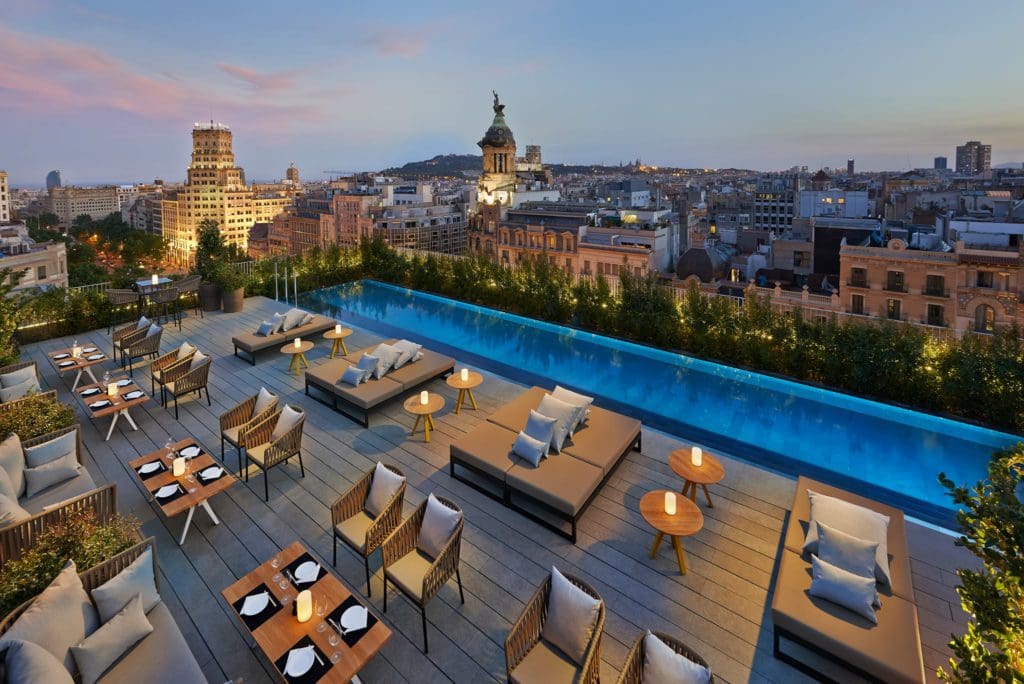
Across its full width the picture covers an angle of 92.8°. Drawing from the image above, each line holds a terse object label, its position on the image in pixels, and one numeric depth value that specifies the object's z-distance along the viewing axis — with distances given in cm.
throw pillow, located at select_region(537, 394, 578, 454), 657
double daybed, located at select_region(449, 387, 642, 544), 573
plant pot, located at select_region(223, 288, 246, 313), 1442
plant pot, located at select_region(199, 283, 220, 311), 1448
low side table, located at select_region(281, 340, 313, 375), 1012
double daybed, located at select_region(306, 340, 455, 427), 832
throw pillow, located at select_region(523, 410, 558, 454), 645
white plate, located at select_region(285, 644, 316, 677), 338
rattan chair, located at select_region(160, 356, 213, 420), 831
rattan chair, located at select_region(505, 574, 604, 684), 340
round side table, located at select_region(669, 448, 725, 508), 575
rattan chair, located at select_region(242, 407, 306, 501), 616
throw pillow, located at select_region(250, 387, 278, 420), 709
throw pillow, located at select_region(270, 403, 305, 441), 662
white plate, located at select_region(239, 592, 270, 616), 382
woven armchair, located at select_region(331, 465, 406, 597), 469
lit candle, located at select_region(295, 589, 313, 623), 372
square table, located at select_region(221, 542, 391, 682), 343
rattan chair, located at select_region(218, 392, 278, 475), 663
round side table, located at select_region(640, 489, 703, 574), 491
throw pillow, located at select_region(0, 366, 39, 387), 762
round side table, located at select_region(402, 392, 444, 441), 754
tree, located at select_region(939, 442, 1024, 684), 221
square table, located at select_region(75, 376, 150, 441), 736
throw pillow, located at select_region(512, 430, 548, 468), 625
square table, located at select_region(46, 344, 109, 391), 900
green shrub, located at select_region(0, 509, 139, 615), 358
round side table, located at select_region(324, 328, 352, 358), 1105
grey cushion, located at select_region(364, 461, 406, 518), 512
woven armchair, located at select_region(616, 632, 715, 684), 321
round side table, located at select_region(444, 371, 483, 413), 849
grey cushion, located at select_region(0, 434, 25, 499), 533
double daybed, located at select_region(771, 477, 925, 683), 370
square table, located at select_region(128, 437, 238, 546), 527
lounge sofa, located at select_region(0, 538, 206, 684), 334
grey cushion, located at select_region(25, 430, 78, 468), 575
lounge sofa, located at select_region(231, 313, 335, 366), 1088
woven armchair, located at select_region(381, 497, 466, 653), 414
